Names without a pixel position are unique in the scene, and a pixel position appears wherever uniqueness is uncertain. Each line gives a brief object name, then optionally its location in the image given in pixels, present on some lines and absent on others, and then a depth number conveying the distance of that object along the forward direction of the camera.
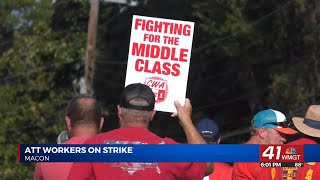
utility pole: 45.97
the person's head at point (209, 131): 13.61
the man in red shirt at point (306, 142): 11.39
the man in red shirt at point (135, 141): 9.57
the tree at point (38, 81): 48.28
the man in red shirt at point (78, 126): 10.86
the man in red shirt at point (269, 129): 12.54
